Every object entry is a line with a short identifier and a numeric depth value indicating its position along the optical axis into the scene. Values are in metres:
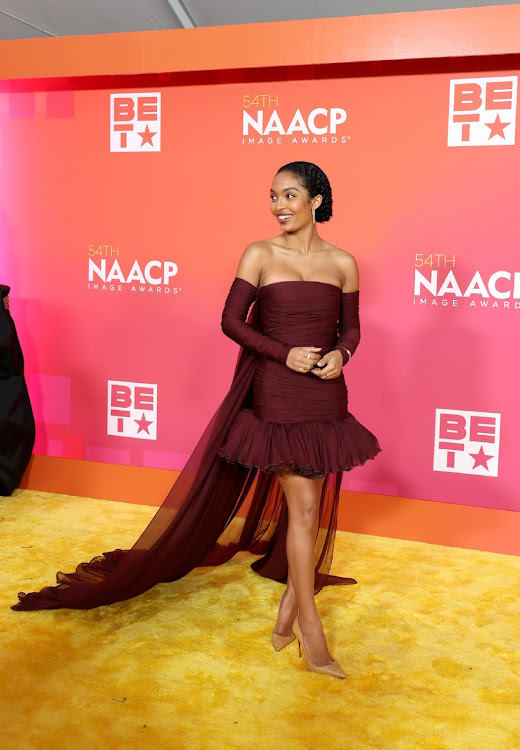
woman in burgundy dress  2.25
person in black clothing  3.76
